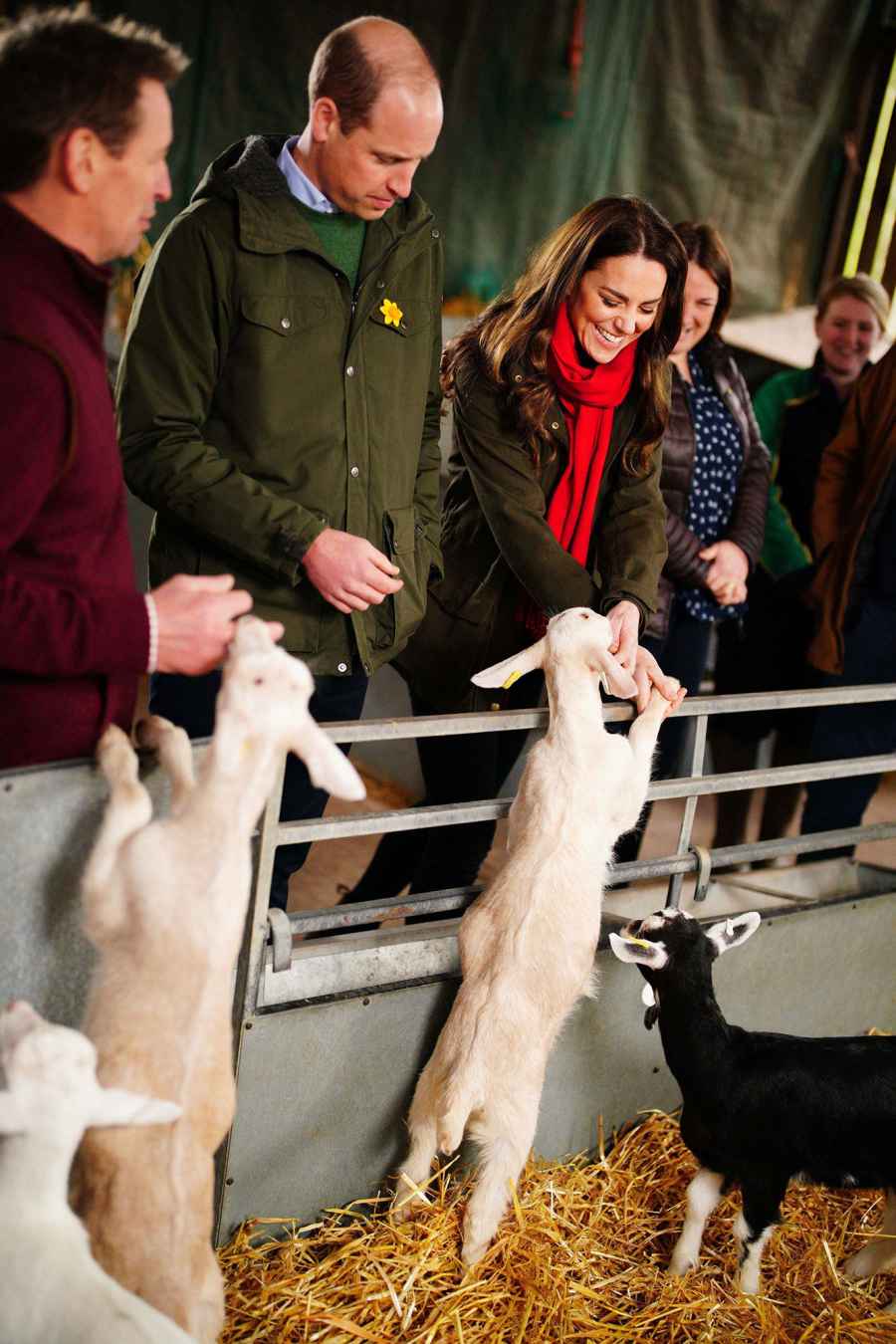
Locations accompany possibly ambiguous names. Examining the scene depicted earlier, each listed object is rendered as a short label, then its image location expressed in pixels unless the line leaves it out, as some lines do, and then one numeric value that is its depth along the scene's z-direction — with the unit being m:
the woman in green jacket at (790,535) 3.73
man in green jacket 1.94
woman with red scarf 2.37
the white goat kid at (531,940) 2.00
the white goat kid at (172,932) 1.48
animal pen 1.59
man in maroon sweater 1.34
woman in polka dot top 3.04
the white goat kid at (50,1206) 1.33
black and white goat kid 2.15
